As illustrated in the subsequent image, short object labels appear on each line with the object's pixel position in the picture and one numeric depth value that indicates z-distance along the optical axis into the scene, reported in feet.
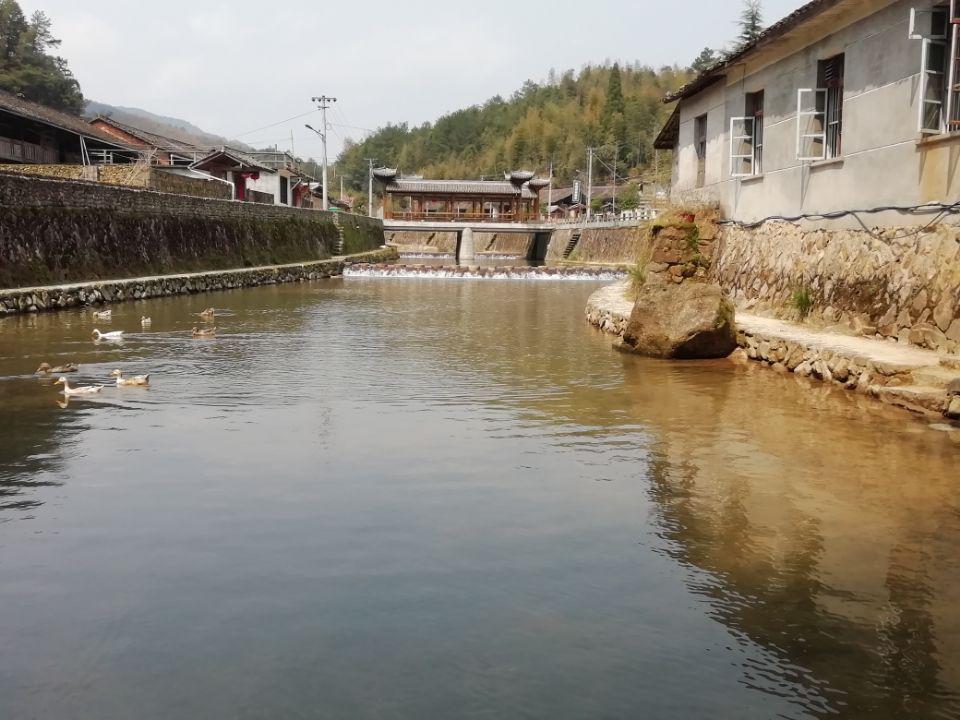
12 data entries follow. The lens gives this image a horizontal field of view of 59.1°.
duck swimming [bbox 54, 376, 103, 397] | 36.55
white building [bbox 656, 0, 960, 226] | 40.01
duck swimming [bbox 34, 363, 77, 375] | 40.65
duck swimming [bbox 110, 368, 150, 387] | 38.60
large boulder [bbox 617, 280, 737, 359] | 48.08
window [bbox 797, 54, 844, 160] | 50.37
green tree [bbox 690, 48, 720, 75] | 315.99
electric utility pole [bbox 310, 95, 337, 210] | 192.95
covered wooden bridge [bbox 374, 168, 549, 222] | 226.38
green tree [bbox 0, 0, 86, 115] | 212.02
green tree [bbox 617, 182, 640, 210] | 244.16
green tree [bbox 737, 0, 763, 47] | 249.71
